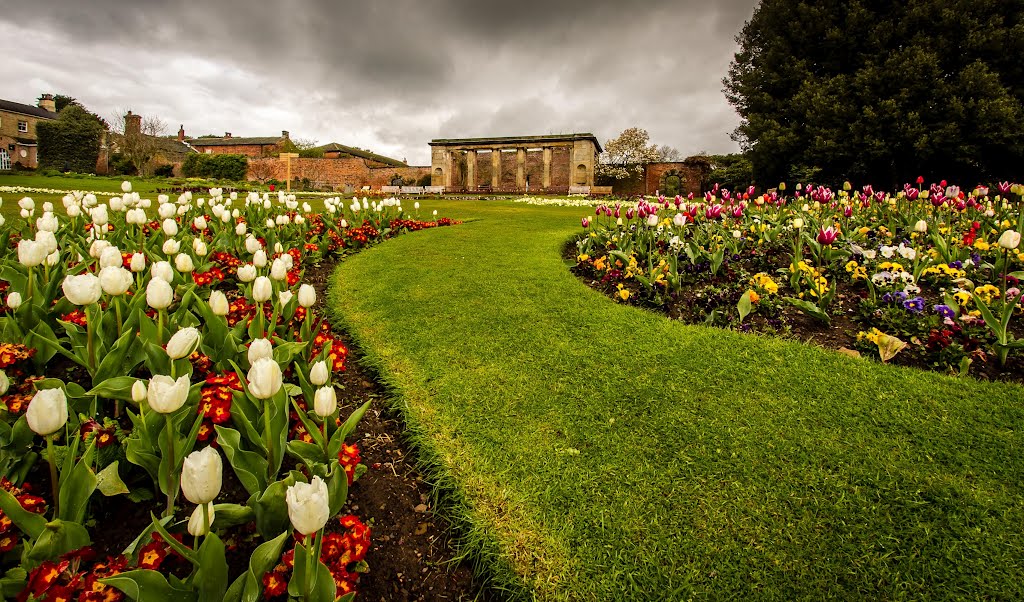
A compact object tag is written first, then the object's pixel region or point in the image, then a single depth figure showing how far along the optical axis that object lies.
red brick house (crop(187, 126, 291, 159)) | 57.47
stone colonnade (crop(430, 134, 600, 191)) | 40.22
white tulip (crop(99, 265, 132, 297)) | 2.16
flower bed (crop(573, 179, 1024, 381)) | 3.40
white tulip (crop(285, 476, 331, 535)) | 1.12
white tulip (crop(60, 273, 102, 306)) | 1.97
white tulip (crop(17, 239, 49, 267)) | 2.44
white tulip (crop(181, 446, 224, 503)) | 1.17
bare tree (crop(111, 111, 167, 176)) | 41.00
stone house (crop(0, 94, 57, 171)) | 47.24
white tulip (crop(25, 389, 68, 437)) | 1.37
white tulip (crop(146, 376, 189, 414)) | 1.43
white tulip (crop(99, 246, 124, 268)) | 2.54
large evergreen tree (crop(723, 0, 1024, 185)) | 17.61
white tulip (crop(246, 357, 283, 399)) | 1.58
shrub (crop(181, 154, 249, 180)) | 42.94
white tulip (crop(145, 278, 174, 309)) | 2.11
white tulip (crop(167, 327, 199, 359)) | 1.75
